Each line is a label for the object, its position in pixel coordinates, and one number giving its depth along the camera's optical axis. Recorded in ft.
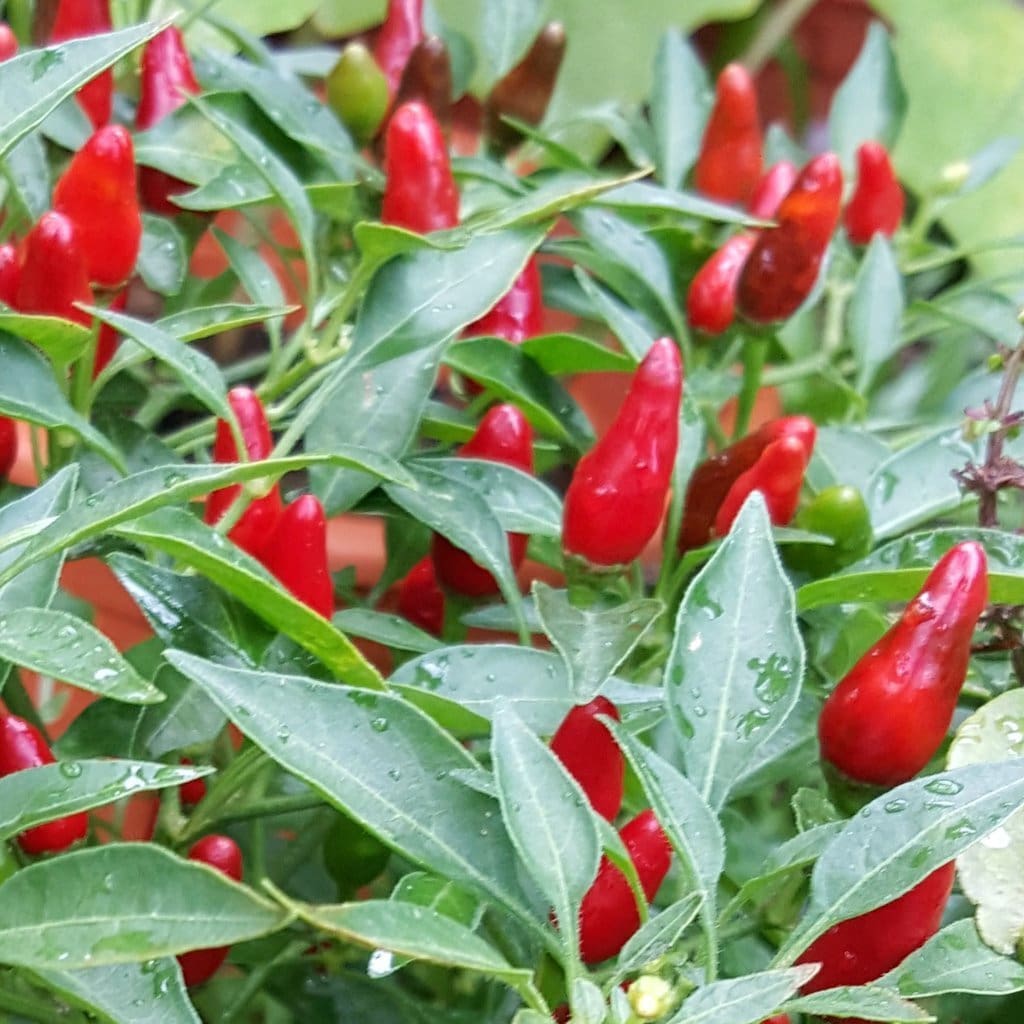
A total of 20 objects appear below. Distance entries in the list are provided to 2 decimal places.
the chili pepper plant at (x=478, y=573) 1.58
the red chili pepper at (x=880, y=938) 1.64
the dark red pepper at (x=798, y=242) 1.88
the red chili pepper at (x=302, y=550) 1.69
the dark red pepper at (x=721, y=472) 1.78
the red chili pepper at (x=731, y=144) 2.05
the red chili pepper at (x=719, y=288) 1.93
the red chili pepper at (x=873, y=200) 2.06
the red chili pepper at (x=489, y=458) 1.82
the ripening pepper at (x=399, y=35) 2.03
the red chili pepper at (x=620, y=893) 1.64
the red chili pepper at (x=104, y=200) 1.74
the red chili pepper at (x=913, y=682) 1.66
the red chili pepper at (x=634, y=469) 1.75
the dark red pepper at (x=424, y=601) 1.91
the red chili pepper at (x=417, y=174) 1.84
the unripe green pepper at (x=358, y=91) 1.95
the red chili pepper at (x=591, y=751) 1.65
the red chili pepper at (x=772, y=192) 2.00
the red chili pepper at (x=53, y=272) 1.71
